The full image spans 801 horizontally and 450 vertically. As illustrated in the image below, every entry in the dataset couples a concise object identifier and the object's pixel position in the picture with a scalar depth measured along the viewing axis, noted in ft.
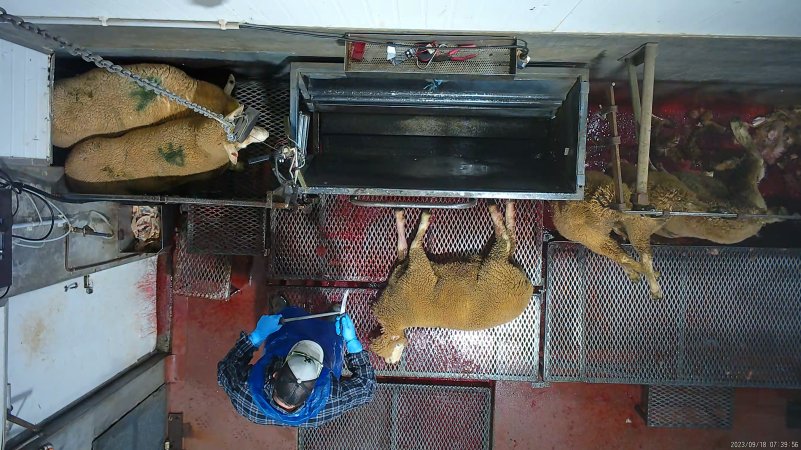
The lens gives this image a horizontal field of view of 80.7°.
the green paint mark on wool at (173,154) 10.88
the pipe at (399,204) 12.01
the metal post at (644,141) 10.11
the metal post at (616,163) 10.82
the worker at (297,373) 8.77
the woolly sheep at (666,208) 11.55
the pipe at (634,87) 10.55
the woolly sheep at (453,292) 12.55
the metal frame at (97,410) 10.35
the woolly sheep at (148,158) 10.76
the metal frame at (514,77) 10.64
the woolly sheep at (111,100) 10.75
